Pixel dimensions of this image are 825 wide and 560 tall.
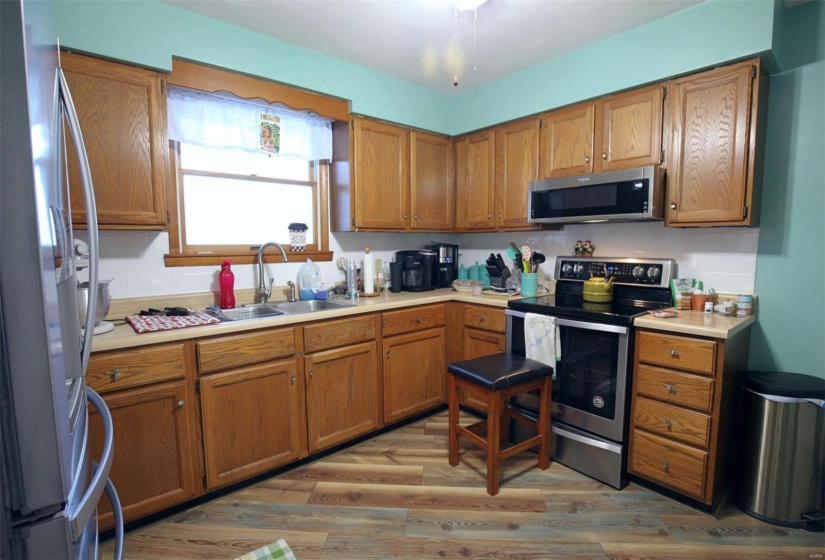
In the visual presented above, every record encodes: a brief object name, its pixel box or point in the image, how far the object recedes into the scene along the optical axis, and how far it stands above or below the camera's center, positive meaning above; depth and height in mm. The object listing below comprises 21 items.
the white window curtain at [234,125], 2248 +769
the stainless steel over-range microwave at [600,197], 2178 +316
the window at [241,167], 2289 +536
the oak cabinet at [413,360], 2592 -764
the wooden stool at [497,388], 1980 -726
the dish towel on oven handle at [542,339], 2273 -520
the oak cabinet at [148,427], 1607 -773
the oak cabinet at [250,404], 1880 -788
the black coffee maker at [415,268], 3031 -149
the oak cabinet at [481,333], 2641 -579
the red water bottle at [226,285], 2363 -222
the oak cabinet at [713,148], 1938 +522
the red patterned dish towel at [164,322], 1775 -351
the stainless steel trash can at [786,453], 1745 -908
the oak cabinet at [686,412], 1778 -762
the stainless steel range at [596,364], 2033 -618
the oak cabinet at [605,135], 2246 +708
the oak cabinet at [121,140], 1790 +510
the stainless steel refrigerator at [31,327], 557 -119
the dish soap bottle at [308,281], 2717 -227
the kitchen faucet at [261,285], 2516 -236
